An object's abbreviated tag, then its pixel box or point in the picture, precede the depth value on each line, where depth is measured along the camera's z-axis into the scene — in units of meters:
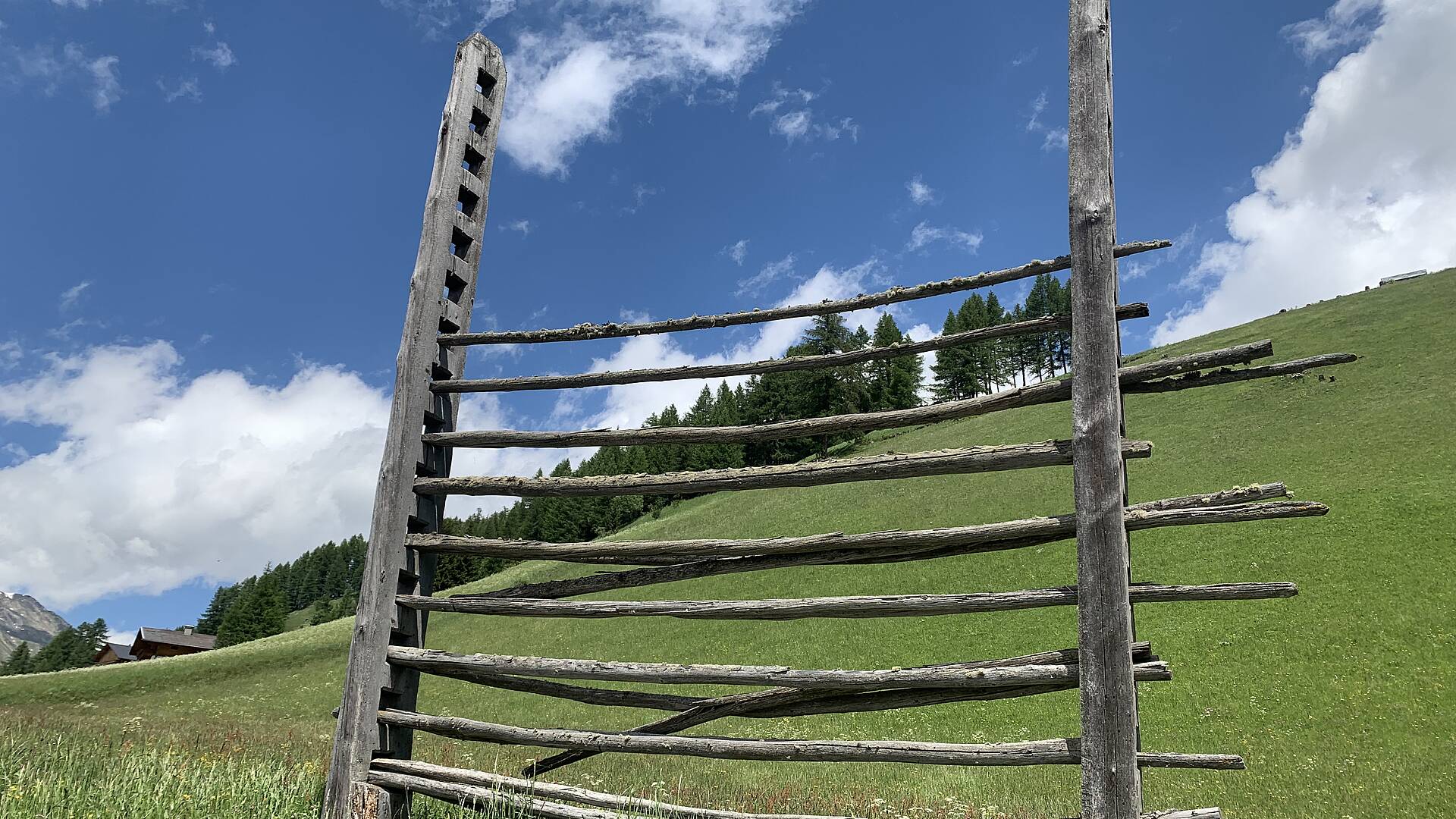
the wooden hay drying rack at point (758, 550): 3.13
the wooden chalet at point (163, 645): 68.25
